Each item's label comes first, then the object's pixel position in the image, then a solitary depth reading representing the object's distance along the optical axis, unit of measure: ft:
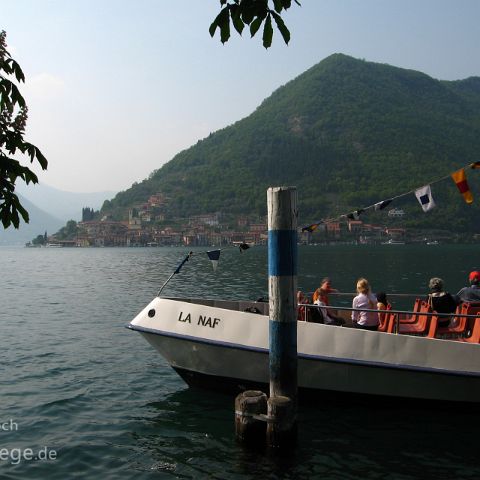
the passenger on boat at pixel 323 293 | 31.37
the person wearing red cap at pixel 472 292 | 29.78
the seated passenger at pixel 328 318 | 30.99
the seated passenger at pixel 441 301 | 29.07
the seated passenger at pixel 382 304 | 31.57
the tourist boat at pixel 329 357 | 27.37
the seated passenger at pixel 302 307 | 30.04
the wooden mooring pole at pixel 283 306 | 23.47
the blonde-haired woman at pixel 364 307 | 29.35
